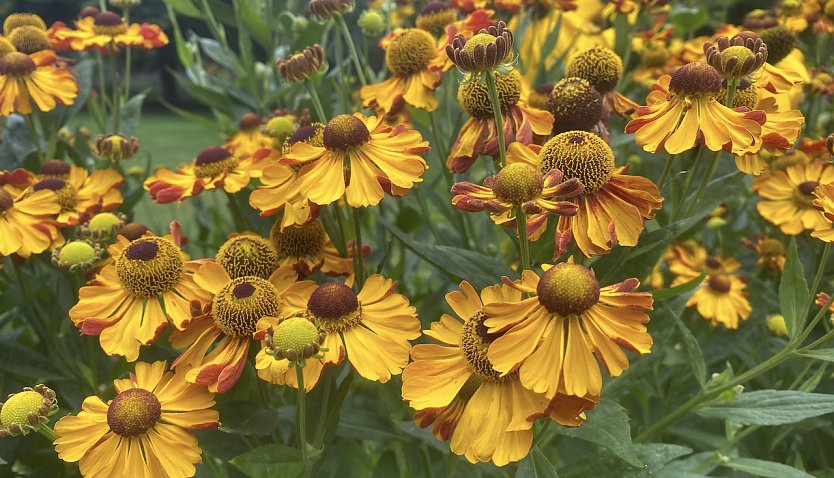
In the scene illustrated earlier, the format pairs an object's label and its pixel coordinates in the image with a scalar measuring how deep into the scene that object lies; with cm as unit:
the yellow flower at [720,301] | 58
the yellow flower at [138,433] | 41
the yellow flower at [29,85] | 54
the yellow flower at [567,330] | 38
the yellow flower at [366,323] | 42
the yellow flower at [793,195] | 54
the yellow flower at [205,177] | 49
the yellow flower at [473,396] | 38
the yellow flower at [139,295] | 44
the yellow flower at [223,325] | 42
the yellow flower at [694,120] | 42
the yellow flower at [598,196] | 41
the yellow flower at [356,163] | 43
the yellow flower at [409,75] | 51
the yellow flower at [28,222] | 48
